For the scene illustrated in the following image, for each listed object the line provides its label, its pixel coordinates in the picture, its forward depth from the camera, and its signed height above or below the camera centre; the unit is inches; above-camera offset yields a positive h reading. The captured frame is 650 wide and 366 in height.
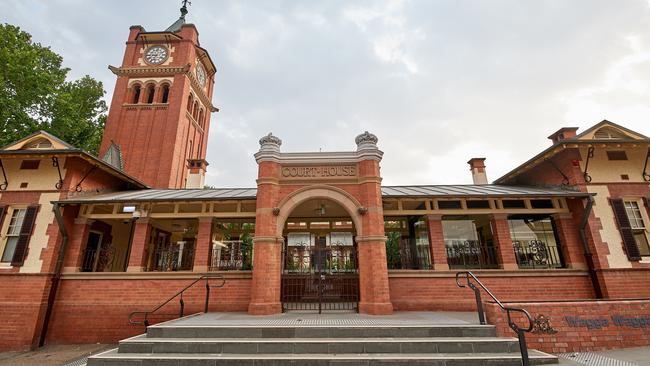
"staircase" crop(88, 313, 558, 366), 207.2 -54.4
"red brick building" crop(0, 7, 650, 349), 348.8 +41.7
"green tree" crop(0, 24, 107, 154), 545.6 +368.7
